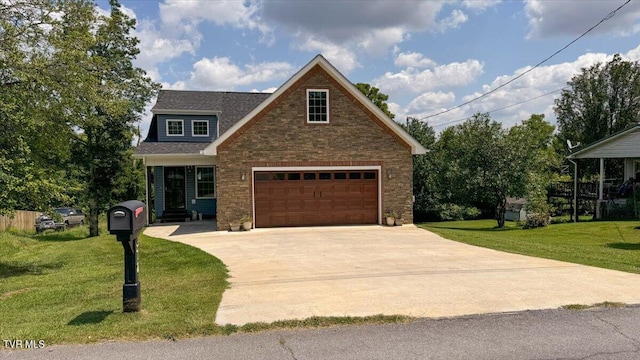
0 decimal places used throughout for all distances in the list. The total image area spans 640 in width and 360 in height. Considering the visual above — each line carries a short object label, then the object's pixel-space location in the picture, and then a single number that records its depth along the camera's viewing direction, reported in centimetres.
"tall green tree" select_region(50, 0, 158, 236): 1165
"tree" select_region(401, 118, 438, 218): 3219
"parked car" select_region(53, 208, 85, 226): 3195
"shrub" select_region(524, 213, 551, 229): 2184
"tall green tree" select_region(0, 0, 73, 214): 993
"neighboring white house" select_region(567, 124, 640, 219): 2345
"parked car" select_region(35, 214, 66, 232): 2742
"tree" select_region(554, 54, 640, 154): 4197
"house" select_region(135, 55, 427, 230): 1648
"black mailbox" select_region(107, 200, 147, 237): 550
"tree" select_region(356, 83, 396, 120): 4075
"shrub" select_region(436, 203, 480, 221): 3216
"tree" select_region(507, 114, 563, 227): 2202
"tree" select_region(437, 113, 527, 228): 2264
